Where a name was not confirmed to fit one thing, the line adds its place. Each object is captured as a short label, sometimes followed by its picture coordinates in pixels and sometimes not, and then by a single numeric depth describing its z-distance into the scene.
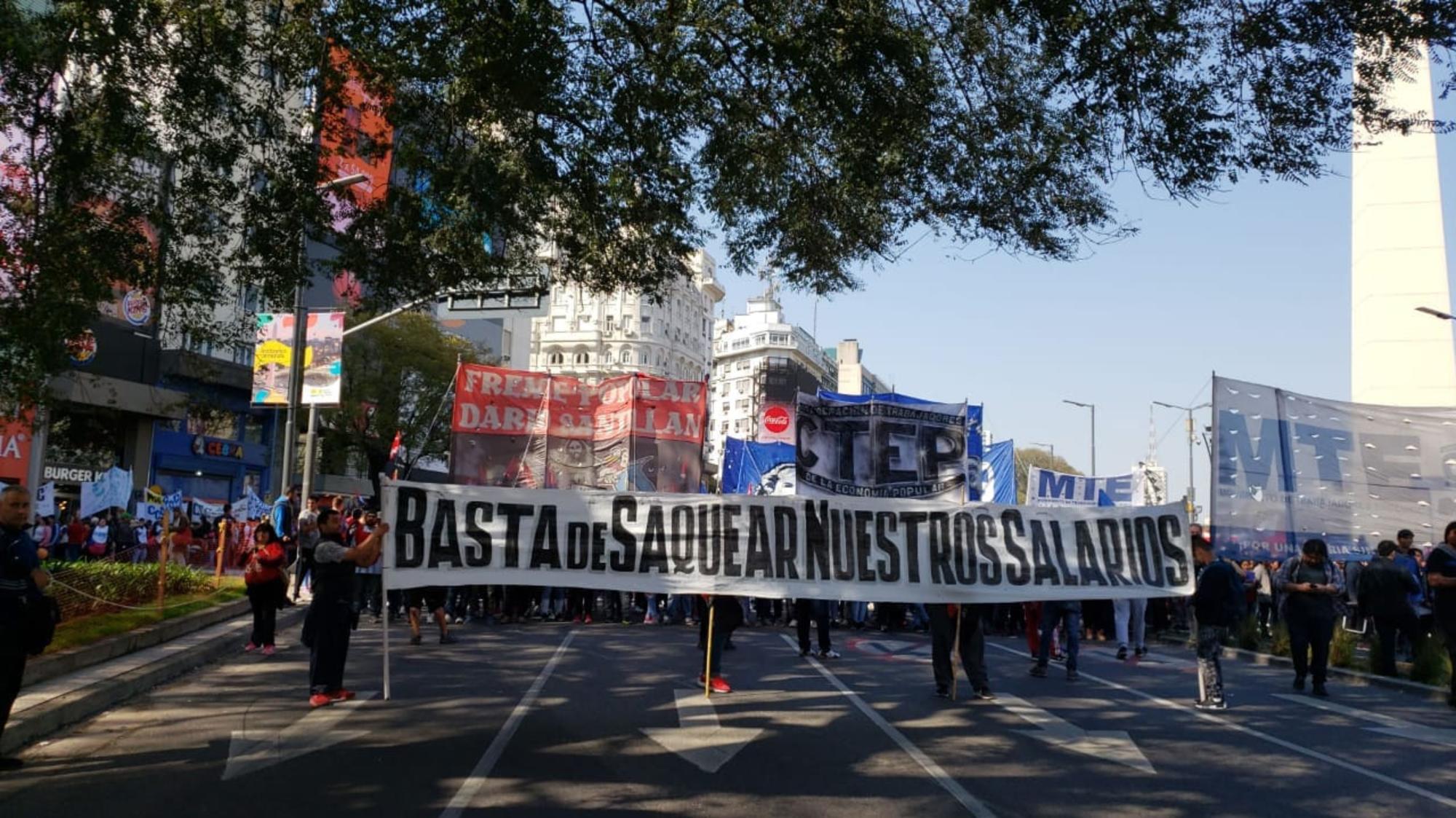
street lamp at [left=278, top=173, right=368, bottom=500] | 21.22
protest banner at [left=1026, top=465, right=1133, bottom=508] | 27.41
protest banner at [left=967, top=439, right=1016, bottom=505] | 26.38
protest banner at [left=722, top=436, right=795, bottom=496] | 25.80
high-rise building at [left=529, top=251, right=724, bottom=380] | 118.31
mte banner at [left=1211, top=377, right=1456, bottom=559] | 16.39
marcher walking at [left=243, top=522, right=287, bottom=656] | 13.83
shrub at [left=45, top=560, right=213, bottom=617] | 13.73
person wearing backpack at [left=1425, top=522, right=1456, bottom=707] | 11.42
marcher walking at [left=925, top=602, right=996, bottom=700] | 11.30
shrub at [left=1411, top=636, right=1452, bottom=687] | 13.29
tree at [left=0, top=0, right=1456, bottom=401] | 9.53
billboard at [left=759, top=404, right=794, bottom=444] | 40.94
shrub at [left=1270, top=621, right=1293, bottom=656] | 16.59
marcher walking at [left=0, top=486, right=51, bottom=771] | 7.38
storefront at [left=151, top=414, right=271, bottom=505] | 40.66
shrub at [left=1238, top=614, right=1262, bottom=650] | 17.86
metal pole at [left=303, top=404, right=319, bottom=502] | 22.92
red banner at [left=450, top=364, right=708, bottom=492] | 22.61
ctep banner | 18.22
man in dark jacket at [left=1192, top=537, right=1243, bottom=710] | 10.96
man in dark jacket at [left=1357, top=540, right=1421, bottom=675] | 14.05
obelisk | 31.51
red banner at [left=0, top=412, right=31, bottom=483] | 31.23
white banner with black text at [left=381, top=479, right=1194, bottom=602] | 10.56
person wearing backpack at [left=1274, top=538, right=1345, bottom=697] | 12.14
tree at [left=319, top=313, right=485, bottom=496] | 48.44
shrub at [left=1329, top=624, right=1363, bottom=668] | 15.19
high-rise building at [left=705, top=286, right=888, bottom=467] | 141.40
